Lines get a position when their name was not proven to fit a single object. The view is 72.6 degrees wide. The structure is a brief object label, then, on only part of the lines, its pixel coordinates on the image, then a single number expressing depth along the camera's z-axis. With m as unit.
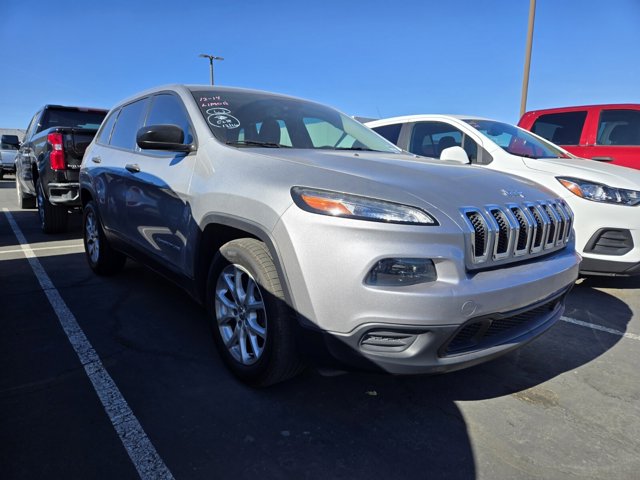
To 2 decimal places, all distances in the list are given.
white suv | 3.83
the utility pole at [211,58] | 30.97
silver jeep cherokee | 1.77
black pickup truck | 5.80
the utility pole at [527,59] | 11.05
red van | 6.09
